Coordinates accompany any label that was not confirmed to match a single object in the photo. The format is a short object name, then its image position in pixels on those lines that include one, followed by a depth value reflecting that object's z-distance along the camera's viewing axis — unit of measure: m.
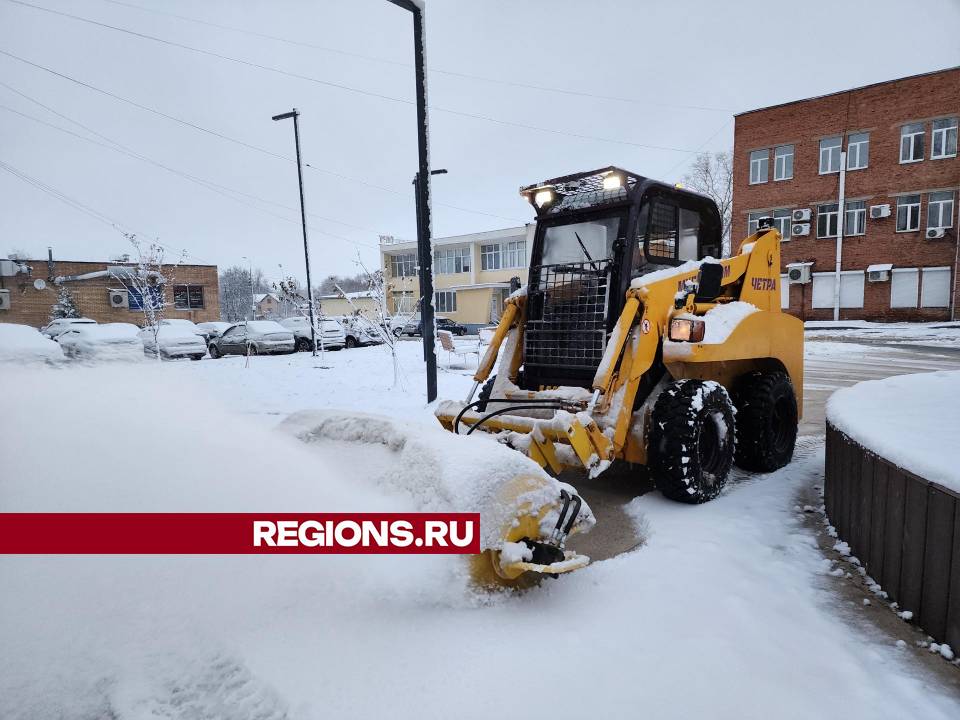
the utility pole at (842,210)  26.88
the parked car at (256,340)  20.41
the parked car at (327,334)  22.11
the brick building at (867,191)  24.97
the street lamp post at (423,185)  7.92
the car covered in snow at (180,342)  15.66
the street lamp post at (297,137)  17.17
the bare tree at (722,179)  41.70
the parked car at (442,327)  34.29
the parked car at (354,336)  23.78
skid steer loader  4.24
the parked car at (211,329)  23.38
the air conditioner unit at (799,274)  27.58
